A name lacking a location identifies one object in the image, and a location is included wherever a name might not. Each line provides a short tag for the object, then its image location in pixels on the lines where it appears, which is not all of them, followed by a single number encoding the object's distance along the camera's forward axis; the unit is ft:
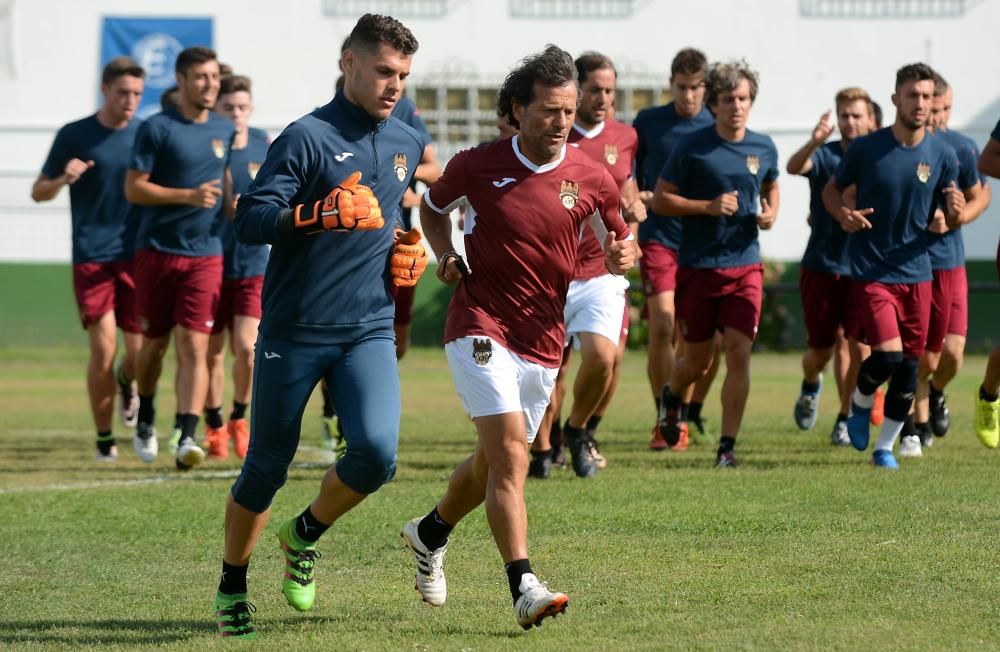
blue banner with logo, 159.74
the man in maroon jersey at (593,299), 67.41
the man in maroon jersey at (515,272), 41.91
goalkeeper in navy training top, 40.16
